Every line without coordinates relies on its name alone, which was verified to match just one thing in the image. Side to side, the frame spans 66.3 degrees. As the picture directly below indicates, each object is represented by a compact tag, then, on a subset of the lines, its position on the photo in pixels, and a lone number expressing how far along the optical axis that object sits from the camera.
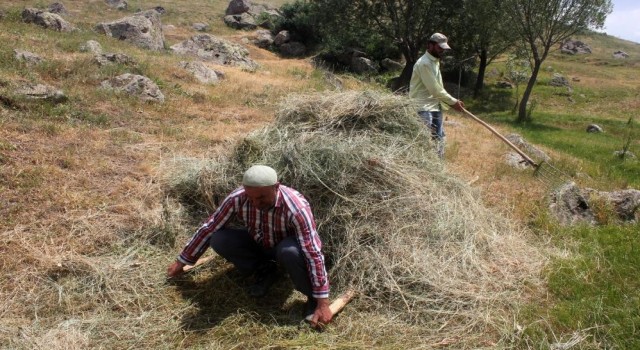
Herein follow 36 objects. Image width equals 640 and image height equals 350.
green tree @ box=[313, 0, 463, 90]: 20.06
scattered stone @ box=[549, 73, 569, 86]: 25.97
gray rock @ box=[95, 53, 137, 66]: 10.68
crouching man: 3.31
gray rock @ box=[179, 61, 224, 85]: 12.03
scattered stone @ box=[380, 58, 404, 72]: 24.41
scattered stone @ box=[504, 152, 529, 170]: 7.47
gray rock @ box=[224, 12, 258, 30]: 30.36
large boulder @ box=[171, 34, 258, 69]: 17.56
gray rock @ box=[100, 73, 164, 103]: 8.87
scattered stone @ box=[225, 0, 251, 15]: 32.00
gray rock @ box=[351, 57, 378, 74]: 23.06
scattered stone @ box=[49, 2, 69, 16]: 25.63
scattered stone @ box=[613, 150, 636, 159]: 10.08
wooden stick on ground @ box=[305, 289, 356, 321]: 3.54
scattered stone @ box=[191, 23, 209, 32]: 28.19
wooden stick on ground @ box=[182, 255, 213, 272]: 4.05
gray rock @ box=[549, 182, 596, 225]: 5.38
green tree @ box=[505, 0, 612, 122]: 16.83
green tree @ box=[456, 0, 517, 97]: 19.06
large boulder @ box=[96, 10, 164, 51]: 17.08
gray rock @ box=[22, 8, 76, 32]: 15.51
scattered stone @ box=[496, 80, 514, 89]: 25.71
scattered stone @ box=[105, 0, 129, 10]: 29.80
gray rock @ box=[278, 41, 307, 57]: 26.66
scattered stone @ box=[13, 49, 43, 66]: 9.24
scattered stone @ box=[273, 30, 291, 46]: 27.42
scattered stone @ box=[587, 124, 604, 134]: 15.66
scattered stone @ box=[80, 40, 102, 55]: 12.04
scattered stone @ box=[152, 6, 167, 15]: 30.60
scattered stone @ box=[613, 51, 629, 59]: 41.78
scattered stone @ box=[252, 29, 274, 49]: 27.47
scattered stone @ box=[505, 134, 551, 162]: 8.53
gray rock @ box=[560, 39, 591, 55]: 41.06
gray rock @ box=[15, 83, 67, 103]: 7.09
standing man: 5.80
